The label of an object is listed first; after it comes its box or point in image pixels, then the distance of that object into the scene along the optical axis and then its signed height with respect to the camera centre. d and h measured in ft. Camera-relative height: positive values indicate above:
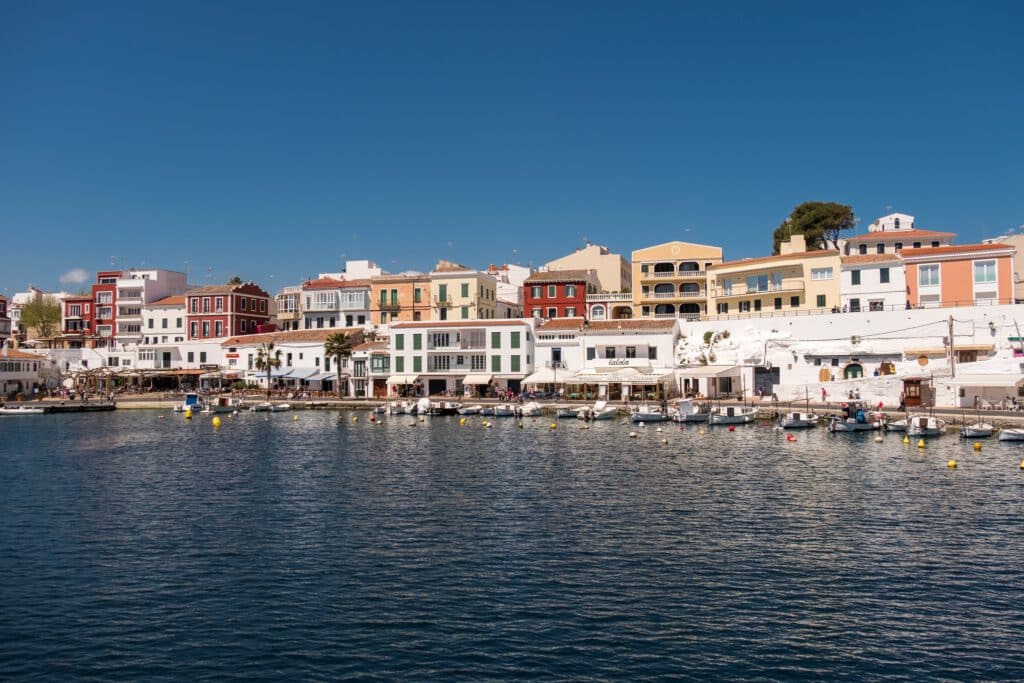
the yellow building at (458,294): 342.64 +37.12
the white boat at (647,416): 234.58 -9.54
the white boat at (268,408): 301.22 -7.27
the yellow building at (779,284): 288.51 +34.35
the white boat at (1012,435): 175.42 -12.48
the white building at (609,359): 273.13 +7.97
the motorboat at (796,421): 207.31 -10.49
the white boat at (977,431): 179.73 -11.83
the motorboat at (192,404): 306.41 -5.61
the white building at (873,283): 275.39 +31.72
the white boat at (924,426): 186.43 -11.11
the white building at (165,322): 408.46 +32.79
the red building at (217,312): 392.06 +36.19
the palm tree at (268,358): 340.74 +12.31
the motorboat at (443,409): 272.51 -7.83
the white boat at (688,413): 230.68 -9.06
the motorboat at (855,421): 198.70 -10.28
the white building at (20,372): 368.48 +8.82
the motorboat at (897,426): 195.48 -11.35
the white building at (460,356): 302.45 +10.41
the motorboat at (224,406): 304.91 -6.34
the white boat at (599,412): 246.68 -8.91
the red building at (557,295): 339.36 +35.94
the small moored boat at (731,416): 223.30 -9.51
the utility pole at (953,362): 228.43 +4.06
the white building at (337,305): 370.32 +36.34
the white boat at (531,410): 258.96 -8.37
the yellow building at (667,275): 332.19 +42.43
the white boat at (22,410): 312.25 -6.84
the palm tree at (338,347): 317.83 +15.06
